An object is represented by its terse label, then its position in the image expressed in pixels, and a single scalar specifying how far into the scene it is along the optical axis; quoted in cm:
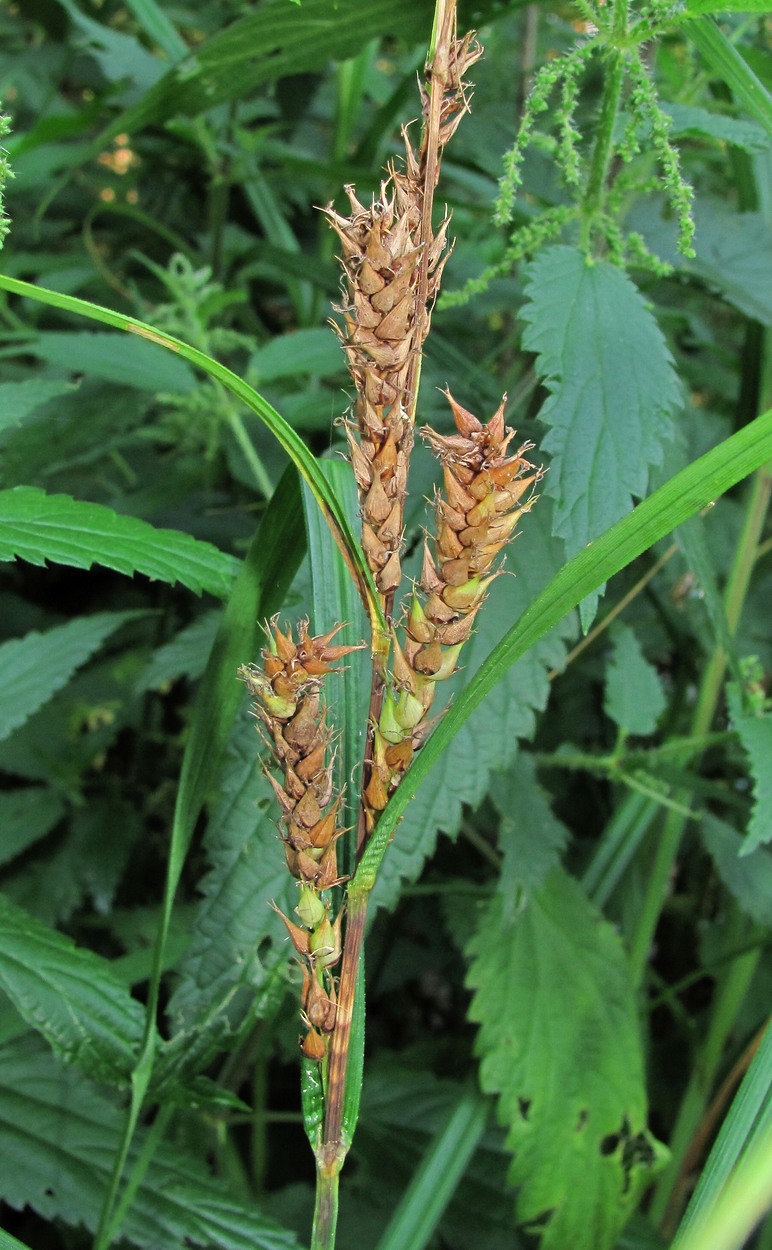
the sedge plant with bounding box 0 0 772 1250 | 36
